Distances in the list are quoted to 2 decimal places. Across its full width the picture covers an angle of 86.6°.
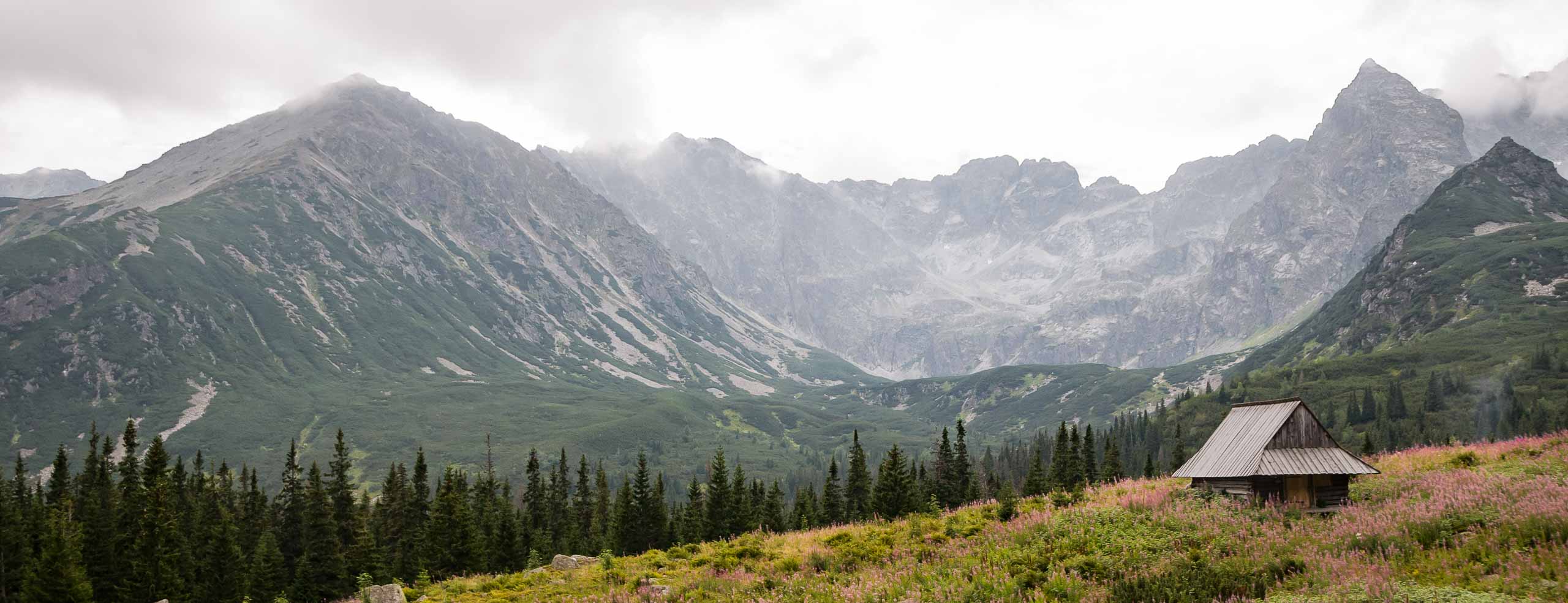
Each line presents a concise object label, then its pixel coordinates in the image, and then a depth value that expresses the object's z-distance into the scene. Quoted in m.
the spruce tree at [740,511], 101.69
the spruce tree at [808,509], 107.94
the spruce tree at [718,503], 102.62
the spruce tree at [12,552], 67.69
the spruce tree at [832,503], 117.06
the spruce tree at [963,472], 111.94
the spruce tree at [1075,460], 113.28
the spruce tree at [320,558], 82.31
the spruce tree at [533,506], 110.94
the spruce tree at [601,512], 110.05
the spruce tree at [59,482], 90.88
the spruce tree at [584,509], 120.75
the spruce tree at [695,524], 101.44
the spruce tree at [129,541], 73.94
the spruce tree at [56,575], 61.03
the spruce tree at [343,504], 92.06
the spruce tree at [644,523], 107.81
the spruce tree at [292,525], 98.69
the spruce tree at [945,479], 111.94
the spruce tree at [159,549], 74.44
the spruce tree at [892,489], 98.62
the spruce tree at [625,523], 106.12
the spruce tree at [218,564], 82.69
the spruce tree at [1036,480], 110.94
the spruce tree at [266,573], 81.50
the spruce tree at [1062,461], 114.56
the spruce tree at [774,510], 104.75
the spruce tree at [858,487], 117.31
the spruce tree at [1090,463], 126.19
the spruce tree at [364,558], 81.44
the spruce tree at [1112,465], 112.81
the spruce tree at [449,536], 80.00
